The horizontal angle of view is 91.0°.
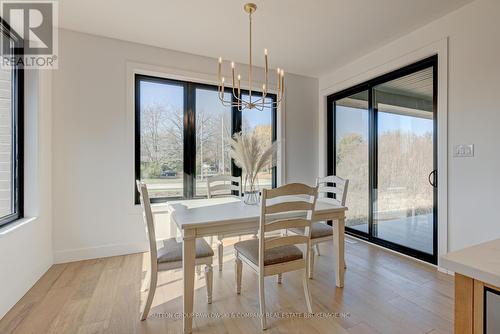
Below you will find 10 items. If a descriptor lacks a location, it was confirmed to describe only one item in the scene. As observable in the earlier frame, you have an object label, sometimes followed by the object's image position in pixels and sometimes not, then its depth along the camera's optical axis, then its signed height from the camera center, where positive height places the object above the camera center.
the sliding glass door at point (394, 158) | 2.71 +0.11
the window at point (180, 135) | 3.16 +0.44
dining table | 1.62 -0.40
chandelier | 2.02 +0.77
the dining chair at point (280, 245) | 1.64 -0.55
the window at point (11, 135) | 2.01 +0.28
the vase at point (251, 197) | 2.30 -0.29
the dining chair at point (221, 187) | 2.88 -0.25
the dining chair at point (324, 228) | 2.31 -0.60
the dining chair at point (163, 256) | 1.69 -0.65
